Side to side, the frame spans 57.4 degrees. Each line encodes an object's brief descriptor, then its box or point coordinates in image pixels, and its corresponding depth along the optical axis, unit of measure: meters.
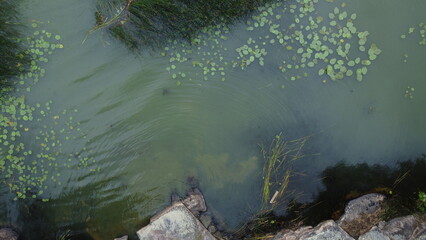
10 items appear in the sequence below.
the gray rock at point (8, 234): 5.38
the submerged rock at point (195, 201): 5.57
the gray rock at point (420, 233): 5.33
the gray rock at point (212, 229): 5.63
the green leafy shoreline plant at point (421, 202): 5.49
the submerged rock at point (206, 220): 5.64
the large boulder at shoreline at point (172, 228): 5.37
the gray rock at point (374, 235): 5.38
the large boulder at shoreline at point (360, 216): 5.61
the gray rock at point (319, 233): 5.29
